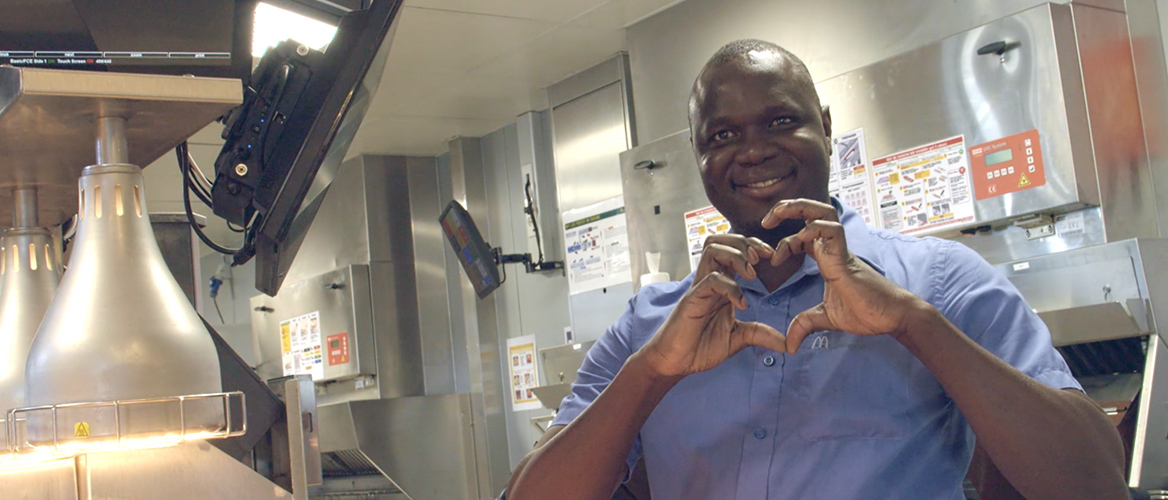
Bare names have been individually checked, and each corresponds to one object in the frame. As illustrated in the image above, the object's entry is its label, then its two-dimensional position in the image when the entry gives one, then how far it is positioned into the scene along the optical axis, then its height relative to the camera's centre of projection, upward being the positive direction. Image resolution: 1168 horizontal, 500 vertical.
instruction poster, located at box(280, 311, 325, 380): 6.27 +0.21
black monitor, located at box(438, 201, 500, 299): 5.34 +0.57
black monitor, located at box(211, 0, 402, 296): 1.53 +0.37
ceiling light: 1.56 +0.53
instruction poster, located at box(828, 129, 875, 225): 3.35 +0.48
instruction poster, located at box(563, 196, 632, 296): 4.83 +0.48
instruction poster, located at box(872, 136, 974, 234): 3.07 +0.38
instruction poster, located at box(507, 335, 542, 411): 5.59 -0.08
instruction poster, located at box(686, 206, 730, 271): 3.96 +0.42
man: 1.01 -0.04
